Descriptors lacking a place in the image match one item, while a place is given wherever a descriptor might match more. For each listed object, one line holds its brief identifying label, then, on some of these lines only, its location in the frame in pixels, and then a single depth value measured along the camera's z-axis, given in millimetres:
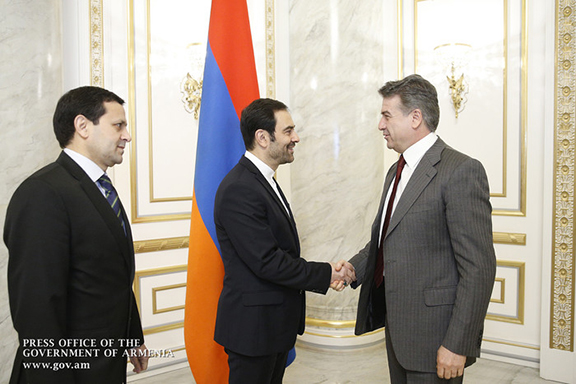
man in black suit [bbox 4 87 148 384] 1343
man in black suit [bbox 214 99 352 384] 1898
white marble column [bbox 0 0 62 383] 2762
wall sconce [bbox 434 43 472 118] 3984
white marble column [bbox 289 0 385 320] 4094
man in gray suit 1612
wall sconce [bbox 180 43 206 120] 3779
